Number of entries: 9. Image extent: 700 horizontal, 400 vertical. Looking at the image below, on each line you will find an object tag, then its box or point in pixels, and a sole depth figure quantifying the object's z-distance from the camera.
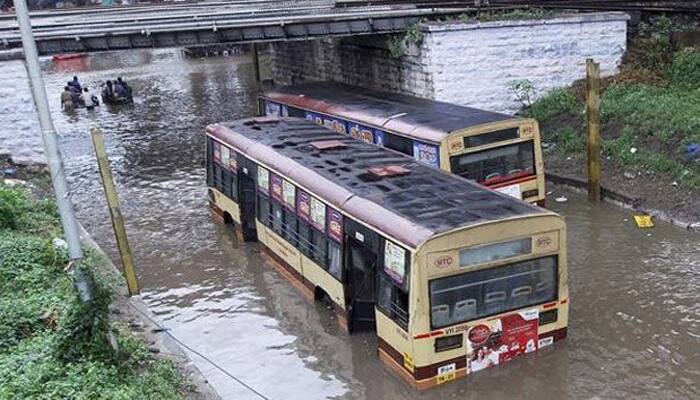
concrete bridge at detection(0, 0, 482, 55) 21.38
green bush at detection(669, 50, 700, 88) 19.36
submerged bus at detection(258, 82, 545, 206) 13.95
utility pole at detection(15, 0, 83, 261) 8.59
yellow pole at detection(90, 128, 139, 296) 12.34
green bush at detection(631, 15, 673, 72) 21.14
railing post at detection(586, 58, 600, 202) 15.50
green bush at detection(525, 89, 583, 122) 20.44
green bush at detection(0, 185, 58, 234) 13.47
